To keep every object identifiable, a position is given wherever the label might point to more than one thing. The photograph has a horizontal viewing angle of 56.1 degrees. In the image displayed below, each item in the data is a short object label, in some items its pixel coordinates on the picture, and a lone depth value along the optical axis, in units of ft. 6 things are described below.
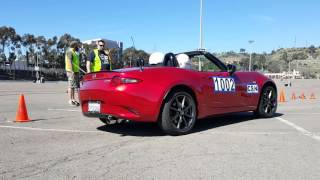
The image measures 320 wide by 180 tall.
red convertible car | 15.08
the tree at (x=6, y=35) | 189.20
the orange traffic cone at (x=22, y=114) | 19.40
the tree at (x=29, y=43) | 202.14
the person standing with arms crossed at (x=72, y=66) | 26.74
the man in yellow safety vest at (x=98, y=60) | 23.56
